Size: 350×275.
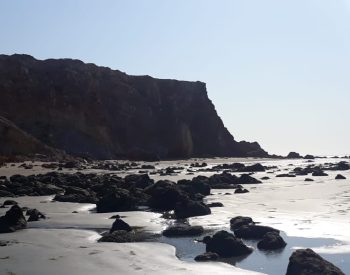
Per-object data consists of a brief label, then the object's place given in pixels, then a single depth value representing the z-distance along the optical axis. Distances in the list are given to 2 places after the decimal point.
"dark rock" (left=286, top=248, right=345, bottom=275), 7.57
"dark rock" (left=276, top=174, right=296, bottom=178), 35.69
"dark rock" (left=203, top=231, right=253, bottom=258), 9.66
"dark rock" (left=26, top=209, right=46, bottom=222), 13.57
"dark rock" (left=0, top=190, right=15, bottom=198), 19.84
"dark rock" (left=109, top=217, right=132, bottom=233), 11.72
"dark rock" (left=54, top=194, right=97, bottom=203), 18.11
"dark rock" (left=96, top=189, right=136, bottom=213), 15.85
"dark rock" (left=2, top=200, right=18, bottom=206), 16.73
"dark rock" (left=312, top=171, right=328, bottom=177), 36.38
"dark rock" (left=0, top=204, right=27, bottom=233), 11.46
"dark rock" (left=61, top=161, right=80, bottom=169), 38.92
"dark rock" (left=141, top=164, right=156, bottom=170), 43.57
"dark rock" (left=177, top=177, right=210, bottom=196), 21.03
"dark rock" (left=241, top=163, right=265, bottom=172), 43.87
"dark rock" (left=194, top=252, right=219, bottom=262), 8.97
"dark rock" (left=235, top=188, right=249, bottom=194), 22.04
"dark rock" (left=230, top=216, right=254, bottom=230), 12.27
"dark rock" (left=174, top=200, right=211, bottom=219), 14.64
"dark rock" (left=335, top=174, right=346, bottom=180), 31.92
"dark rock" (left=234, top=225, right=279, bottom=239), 11.29
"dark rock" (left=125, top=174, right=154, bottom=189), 23.12
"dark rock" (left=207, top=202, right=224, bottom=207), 16.88
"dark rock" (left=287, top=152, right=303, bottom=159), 94.94
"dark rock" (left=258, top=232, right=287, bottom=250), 10.21
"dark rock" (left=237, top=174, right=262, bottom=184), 28.25
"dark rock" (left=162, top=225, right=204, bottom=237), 11.73
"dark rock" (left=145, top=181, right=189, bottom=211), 16.86
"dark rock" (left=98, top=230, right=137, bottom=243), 10.48
